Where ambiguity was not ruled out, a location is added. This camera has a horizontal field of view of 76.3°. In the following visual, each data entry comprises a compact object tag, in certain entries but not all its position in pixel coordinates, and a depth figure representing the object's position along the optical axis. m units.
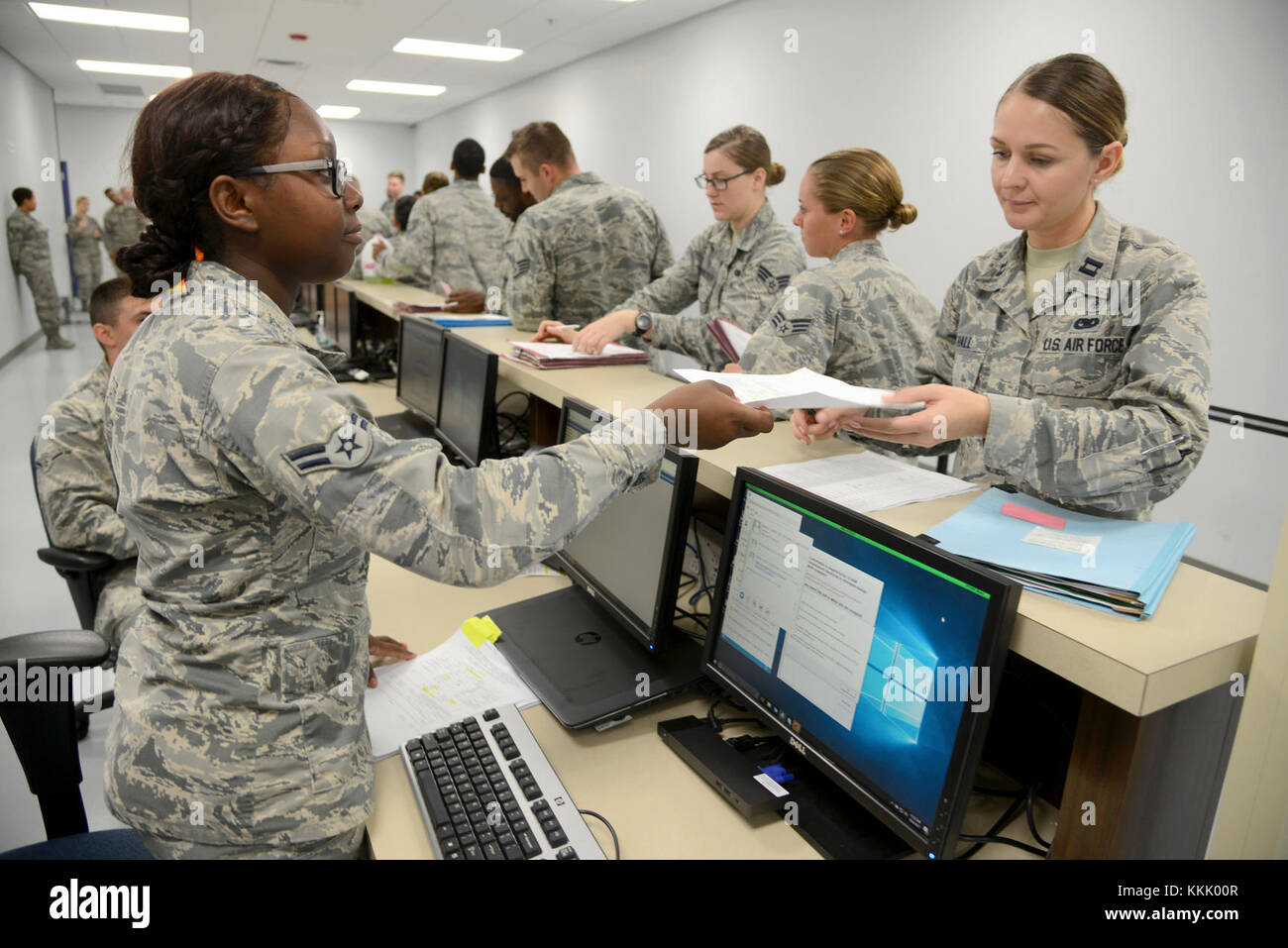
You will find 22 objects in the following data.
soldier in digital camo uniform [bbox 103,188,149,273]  9.59
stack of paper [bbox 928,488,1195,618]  0.77
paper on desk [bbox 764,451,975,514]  1.03
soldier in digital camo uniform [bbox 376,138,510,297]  4.34
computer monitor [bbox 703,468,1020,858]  0.78
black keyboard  0.92
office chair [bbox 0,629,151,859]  1.09
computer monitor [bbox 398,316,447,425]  2.52
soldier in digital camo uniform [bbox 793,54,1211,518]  0.94
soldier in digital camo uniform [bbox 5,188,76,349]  7.49
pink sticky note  0.94
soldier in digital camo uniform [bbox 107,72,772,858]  0.76
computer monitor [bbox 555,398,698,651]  1.16
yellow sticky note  1.40
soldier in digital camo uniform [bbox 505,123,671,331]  2.94
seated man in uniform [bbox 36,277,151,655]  1.83
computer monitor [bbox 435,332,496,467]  2.04
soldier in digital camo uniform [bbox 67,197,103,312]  10.07
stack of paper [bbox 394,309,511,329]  2.76
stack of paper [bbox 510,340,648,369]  1.97
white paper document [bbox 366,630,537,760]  1.17
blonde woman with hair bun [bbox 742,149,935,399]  1.67
